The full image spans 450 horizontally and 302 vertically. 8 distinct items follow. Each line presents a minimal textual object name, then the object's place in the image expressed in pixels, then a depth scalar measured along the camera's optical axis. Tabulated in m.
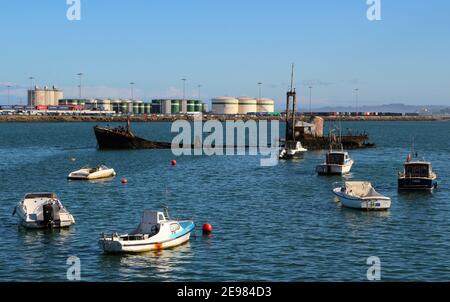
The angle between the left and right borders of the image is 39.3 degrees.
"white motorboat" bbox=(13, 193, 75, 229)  45.44
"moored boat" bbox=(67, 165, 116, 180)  79.50
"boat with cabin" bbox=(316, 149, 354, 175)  84.06
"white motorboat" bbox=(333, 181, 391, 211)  54.31
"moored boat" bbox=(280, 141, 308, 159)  112.12
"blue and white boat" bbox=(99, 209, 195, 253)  37.47
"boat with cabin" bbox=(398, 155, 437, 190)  67.25
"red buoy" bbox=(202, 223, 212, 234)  44.44
